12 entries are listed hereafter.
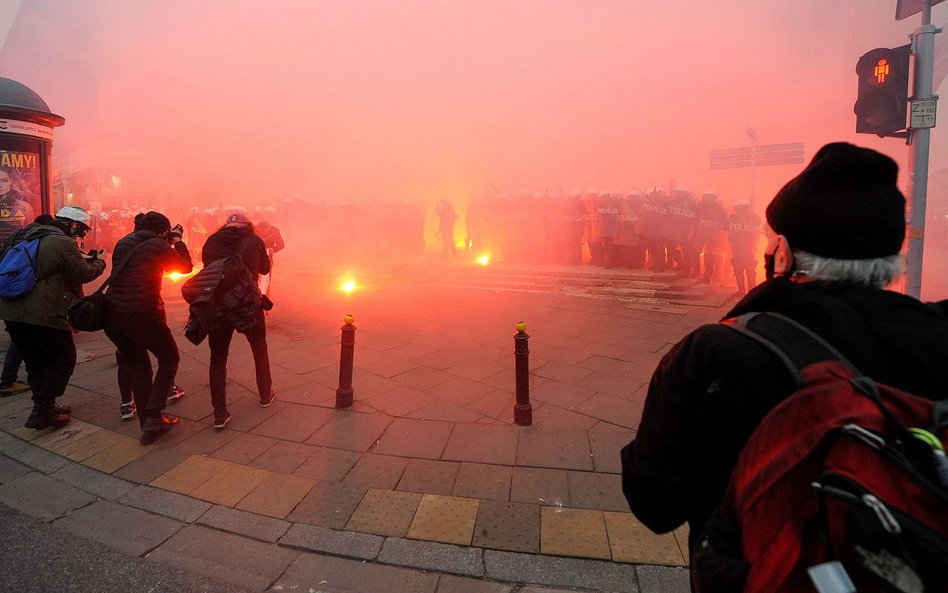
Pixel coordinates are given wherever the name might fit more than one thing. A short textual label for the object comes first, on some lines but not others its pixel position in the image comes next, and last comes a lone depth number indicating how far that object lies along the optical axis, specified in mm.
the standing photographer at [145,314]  3760
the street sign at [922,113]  4949
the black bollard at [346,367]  4344
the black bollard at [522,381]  3959
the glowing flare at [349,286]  11356
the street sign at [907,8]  5410
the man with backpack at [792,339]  931
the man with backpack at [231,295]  3943
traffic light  4957
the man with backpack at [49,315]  3982
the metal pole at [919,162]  4914
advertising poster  6551
